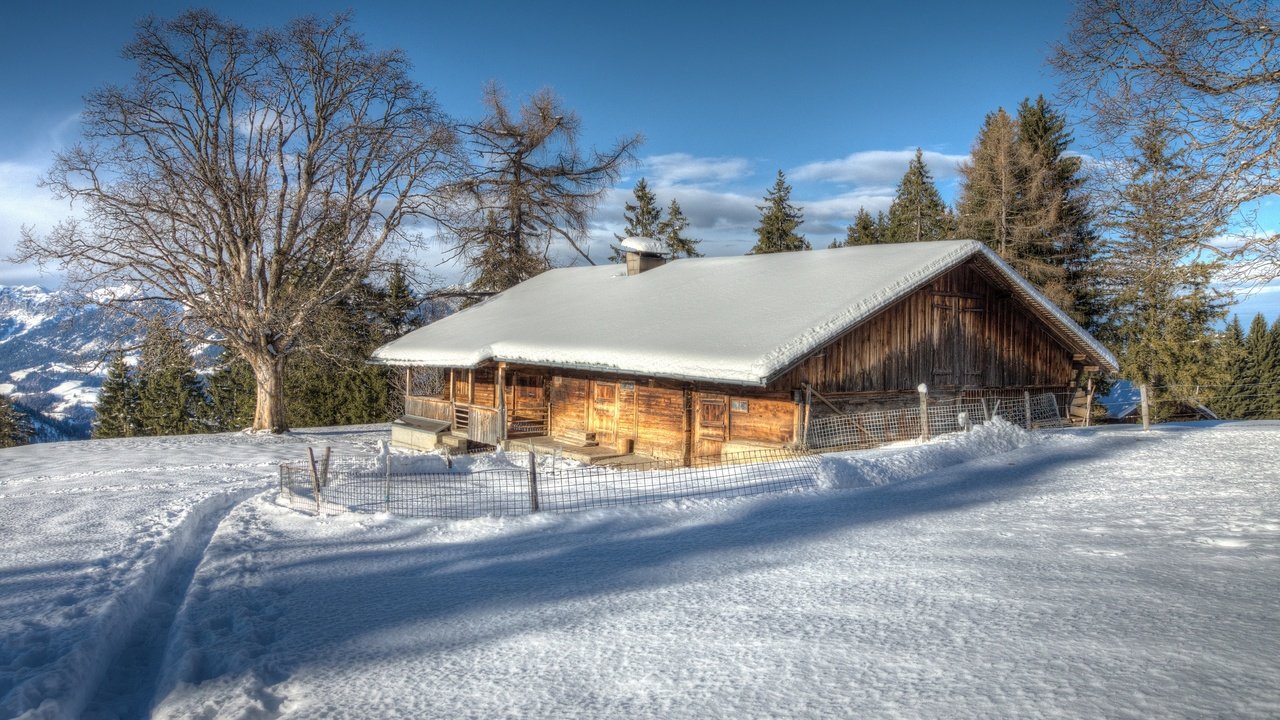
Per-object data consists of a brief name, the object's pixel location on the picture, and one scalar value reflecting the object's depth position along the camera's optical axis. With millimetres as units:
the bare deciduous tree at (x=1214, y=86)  8867
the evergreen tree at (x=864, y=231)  53219
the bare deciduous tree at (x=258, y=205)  23016
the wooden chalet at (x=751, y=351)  15945
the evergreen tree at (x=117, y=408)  53188
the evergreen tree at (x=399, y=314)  36512
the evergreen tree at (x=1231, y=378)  33594
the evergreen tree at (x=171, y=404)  52219
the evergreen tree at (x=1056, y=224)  32969
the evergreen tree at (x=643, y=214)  51594
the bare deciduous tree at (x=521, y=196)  34375
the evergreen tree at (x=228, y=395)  48875
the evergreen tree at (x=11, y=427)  49812
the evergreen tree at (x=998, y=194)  33406
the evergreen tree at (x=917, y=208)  49125
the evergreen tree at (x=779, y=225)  49938
